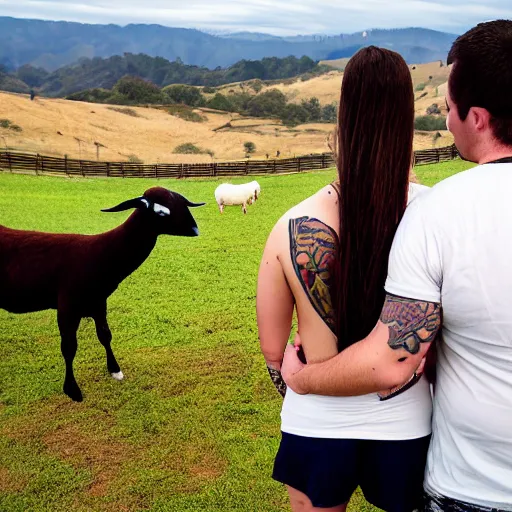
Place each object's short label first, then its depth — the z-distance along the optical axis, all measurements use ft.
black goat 16.70
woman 6.00
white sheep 45.93
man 5.06
